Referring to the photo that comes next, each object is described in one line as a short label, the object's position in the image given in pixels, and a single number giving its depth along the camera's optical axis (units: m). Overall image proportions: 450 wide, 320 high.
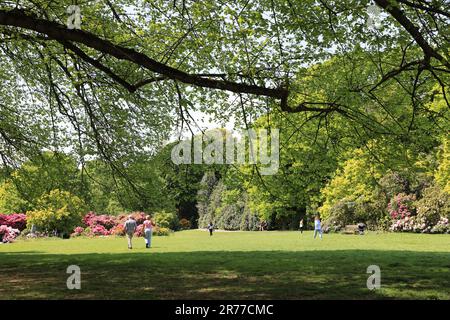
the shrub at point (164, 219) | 40.12
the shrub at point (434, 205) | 31.14
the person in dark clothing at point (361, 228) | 32.88
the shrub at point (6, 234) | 31.62
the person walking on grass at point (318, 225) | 27.77
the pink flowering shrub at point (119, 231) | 38.40
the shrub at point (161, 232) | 39.33
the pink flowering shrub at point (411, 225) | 32.50
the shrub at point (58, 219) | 33.84
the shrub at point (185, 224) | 59.01
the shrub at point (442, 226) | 31.08
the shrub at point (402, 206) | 33.81
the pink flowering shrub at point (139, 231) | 37.39
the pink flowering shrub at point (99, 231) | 38.66
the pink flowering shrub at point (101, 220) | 40.20
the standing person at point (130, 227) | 21.58
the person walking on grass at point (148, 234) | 22.98
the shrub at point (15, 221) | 35.81
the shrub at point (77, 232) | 37.28
